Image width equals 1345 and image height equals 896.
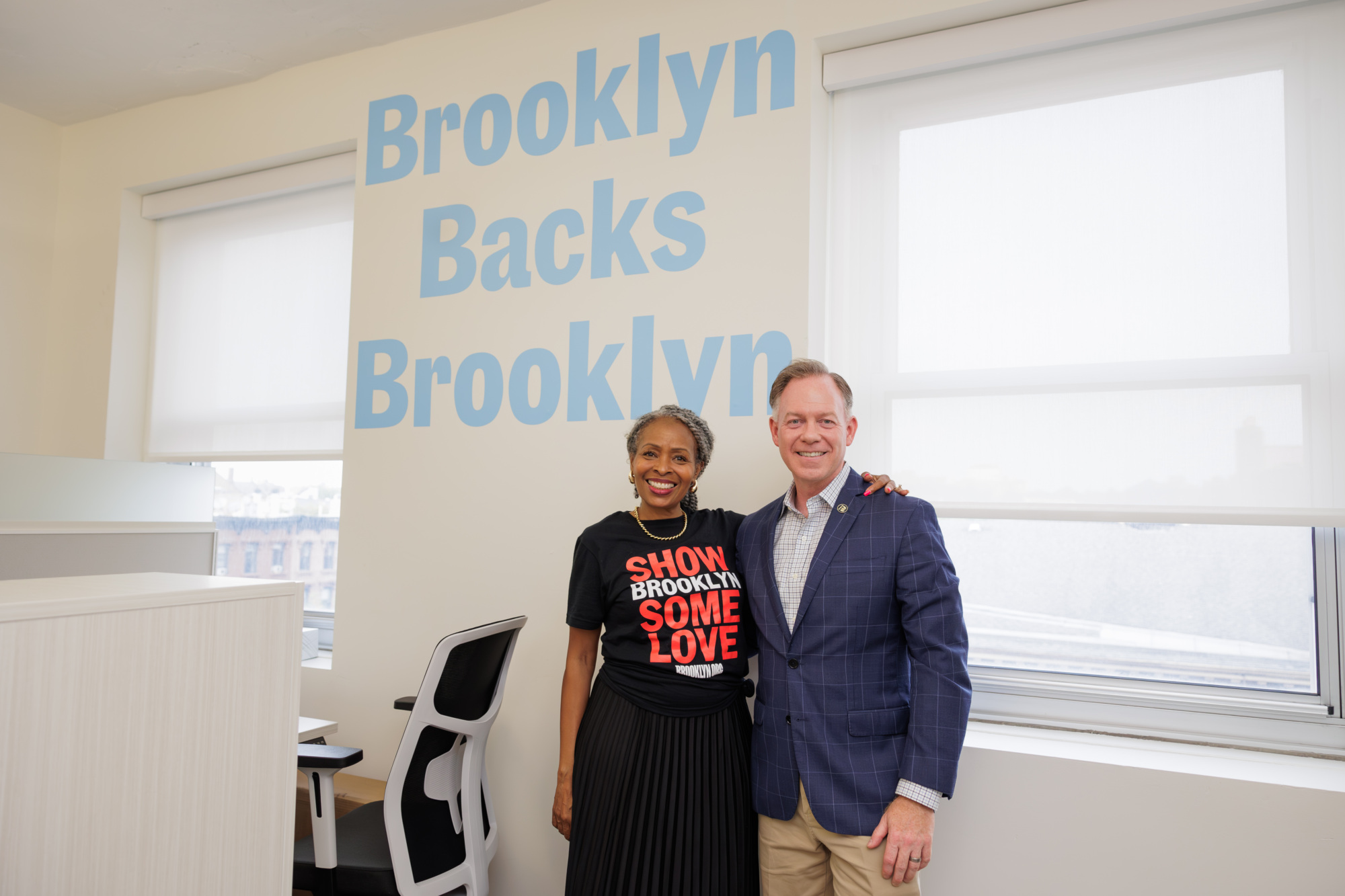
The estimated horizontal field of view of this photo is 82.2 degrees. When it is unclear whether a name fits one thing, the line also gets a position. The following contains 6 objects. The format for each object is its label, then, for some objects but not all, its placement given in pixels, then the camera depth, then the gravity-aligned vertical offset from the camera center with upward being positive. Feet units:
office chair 6.05 -2.54
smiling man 5.04 -1.21
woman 5.69 -1.59
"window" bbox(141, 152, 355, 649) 10.62 +1.99
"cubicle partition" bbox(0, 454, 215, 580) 7.45 -0.37
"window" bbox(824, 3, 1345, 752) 6.42 +1.29
